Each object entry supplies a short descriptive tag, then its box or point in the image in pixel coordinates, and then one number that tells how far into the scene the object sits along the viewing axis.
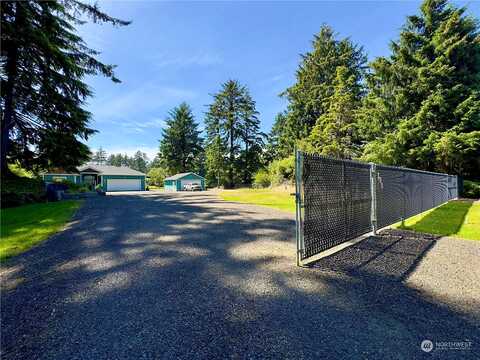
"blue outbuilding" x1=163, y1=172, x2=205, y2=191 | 35.81
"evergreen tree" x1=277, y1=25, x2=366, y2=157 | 26.23
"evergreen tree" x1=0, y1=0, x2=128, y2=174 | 10.91
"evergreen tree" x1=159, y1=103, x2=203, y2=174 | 47.09
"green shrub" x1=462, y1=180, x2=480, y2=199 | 14.97
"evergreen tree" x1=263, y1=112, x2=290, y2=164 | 32.03
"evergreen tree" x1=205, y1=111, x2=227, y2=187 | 37.31
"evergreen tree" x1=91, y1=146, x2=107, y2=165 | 92.06
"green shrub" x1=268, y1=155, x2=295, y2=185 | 24.10
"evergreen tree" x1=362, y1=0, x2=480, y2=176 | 14.95
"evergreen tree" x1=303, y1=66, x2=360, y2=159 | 20.47
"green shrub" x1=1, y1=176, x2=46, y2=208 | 11.32
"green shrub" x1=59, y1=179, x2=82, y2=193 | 15.79
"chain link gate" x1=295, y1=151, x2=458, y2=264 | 3.66
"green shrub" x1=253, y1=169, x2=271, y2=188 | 28.90
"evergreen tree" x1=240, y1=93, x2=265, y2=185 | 38.19
